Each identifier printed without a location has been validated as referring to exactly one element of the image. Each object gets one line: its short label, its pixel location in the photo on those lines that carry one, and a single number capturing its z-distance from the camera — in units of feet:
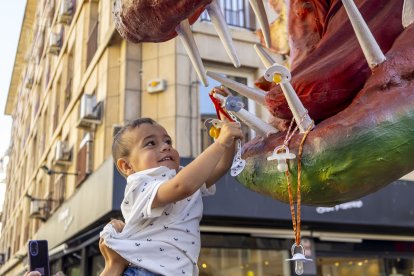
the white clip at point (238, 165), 4.97
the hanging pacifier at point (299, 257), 4.46
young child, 5.37
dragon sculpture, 4.24
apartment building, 26.81
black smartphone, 6.51
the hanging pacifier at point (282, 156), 4.60
